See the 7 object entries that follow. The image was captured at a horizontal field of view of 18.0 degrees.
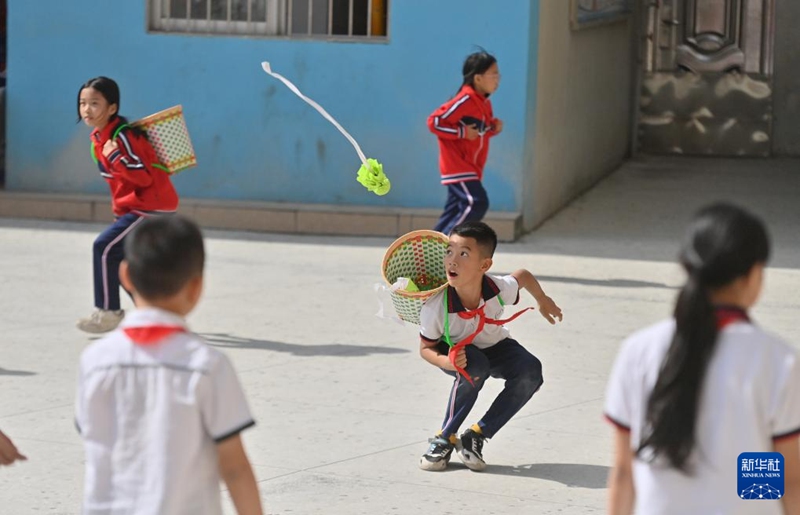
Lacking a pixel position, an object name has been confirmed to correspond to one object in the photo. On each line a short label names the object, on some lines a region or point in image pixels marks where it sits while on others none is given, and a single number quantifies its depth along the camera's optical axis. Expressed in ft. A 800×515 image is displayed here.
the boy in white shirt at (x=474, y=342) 31.18
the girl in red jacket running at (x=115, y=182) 44.87
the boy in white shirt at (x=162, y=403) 16.77
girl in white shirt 15.68
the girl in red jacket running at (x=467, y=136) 54.79
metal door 91.65
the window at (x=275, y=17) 68.22
